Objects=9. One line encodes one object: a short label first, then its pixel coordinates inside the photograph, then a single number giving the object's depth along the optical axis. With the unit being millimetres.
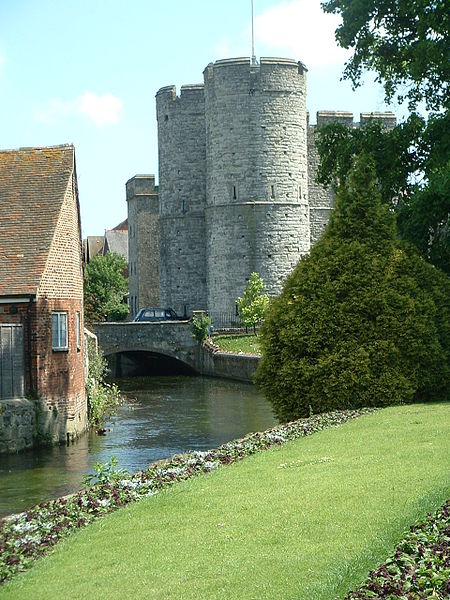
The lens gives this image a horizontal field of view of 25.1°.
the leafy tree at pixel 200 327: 52594
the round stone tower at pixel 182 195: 63719
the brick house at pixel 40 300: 22188
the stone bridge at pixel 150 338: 53312
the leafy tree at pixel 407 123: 23344
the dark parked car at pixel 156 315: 60281
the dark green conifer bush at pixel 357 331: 20172
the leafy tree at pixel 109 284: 78312
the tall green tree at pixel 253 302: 53719
